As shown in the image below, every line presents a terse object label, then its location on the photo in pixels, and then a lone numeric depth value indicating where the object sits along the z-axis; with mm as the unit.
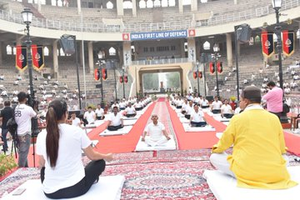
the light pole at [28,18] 11453
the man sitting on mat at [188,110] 16491
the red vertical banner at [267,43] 17391
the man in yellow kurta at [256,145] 4023
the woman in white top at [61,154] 4043
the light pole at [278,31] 12594
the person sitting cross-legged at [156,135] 9195
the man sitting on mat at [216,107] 19375
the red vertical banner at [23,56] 15817
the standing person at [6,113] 9695
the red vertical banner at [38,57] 17672
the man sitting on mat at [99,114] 19684
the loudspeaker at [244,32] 18328
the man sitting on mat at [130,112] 19859
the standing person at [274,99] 10156
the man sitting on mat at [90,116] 16762
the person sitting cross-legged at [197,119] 12977
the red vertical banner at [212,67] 35197
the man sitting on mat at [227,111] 16030
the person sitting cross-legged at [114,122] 13445
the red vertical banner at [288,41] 17627
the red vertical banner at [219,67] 33906
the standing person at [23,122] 7188
